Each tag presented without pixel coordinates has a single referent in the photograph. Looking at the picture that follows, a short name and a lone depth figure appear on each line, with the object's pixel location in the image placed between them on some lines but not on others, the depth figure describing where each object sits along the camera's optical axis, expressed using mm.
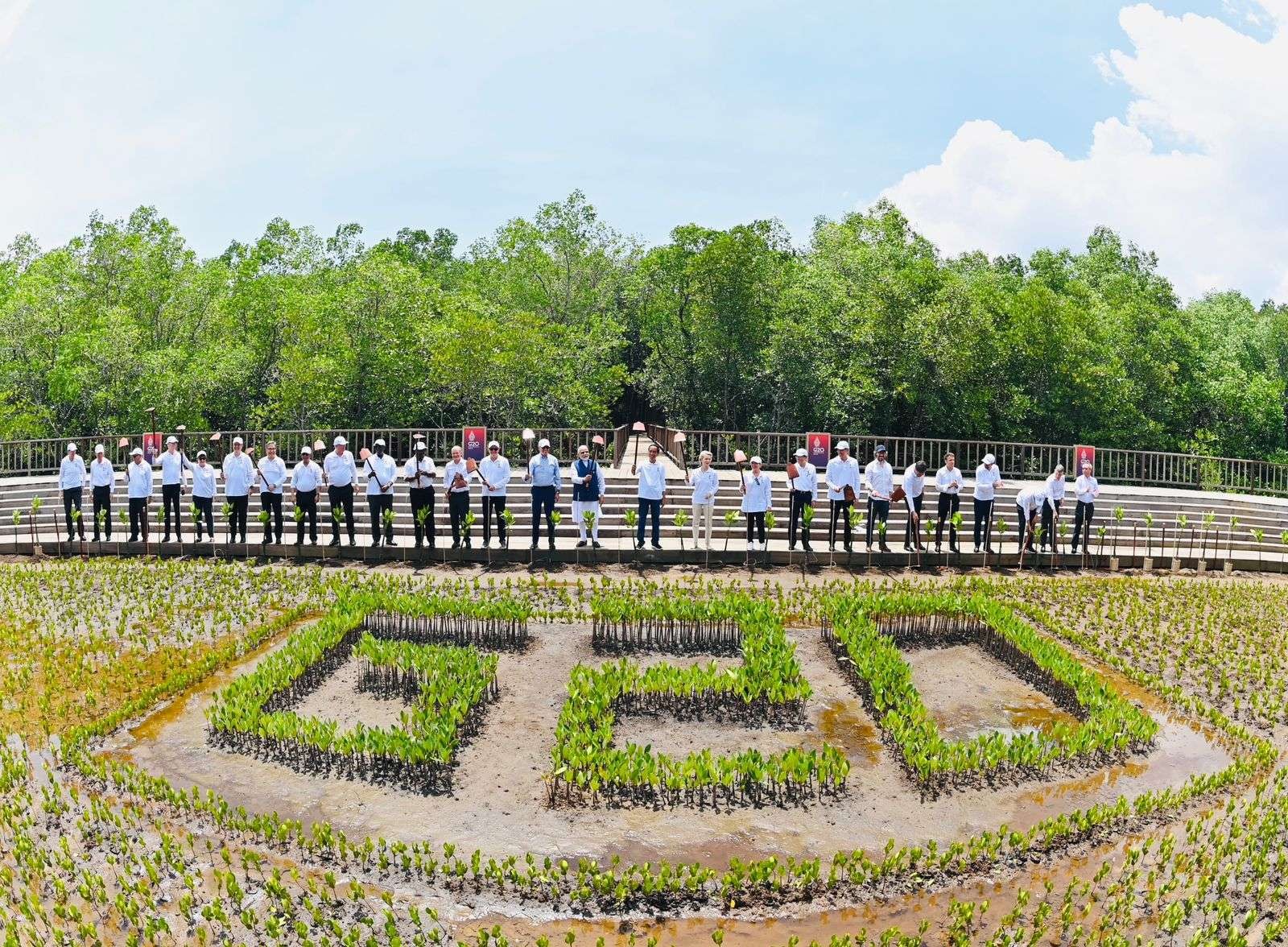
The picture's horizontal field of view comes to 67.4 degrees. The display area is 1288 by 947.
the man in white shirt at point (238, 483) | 15727
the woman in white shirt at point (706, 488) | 15500
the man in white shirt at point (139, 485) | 15773
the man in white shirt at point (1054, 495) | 15875
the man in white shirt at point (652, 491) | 15312
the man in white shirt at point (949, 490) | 15898
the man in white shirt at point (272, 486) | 15695
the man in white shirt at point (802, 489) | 15617
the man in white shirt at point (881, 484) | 15789
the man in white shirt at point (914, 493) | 16000
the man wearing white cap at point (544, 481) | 15336
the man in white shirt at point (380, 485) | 15438
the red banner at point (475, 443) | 18312
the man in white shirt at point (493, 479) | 15305
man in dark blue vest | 15367
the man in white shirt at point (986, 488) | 16109
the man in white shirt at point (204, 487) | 16000
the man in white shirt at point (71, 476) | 16344
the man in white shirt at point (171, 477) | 16031
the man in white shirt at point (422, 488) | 15383
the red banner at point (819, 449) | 19172
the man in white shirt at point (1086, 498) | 16078
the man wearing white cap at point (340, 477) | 15664
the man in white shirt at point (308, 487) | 15562
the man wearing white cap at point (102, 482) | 16072
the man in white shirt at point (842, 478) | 15633
